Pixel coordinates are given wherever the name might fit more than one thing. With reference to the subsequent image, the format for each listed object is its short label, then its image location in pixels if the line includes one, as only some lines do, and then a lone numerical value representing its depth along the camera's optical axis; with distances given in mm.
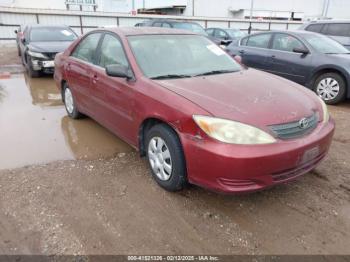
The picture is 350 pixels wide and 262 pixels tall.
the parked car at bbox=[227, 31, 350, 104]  6273
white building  44250
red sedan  2502
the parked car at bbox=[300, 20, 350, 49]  8883
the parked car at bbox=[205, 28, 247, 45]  15281
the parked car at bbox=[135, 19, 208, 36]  13039
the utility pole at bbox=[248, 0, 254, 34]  41681
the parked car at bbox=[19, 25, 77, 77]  8555
